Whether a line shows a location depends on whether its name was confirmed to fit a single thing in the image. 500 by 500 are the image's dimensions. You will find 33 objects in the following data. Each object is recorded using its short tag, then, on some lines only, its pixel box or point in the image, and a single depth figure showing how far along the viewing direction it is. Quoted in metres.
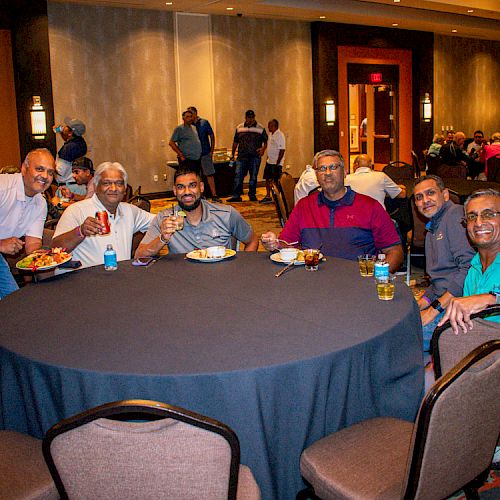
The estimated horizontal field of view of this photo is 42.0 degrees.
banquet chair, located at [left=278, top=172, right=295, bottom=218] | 7.27
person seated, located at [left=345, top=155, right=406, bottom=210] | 6.01
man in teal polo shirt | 2.77
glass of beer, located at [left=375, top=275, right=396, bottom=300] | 2.62
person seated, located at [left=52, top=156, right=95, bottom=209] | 6.16
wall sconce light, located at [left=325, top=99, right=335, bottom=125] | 15.30
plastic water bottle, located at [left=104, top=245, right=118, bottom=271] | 3.35
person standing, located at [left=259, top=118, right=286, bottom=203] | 12.28
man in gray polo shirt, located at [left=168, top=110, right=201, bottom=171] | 11.66
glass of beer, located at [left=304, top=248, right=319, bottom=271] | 3.18
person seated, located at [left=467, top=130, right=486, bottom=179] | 12.61
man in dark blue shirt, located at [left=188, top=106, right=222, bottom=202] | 11.76
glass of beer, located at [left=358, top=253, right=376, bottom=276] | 3.01
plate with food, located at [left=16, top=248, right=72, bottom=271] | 3.20
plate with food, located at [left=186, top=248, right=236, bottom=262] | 3.50
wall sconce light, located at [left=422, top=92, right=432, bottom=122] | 17.61
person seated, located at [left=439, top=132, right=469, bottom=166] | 11.54
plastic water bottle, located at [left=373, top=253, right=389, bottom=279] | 2.76
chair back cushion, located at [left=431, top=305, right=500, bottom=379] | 2.22
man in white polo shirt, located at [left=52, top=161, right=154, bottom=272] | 3.82
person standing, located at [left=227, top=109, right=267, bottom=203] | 12.19
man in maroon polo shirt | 3.98
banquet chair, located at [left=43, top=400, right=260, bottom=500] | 1.50
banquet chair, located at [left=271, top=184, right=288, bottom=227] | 6.27
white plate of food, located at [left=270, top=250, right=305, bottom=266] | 3.31
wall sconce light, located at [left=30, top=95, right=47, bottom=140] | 10.76
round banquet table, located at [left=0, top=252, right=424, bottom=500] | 1.98
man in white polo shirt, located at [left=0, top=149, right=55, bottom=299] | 3.94
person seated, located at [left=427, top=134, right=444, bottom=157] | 12.79
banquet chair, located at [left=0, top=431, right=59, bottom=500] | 1.92
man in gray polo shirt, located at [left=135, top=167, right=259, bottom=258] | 3.83
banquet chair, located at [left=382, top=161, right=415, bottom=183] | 8.23
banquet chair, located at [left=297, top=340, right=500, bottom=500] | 1.69
